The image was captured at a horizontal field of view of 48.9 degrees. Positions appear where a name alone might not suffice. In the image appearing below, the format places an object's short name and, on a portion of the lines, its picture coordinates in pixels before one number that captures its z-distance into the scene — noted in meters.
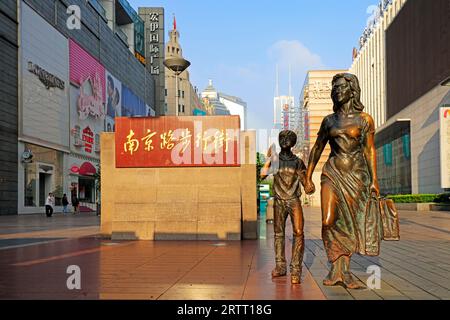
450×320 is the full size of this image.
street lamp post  13.73
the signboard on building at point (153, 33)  78.06
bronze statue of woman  5.68
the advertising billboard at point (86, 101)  43.31
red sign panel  12.09
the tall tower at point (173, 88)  103.69
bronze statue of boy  6.38
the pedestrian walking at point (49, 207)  29.98
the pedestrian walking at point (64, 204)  36.06
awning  42.28
